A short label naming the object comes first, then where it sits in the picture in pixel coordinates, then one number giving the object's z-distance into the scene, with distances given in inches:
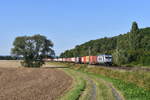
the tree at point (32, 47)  3289.9
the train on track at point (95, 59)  2721.5
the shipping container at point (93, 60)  3117.6
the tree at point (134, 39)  3434.1
